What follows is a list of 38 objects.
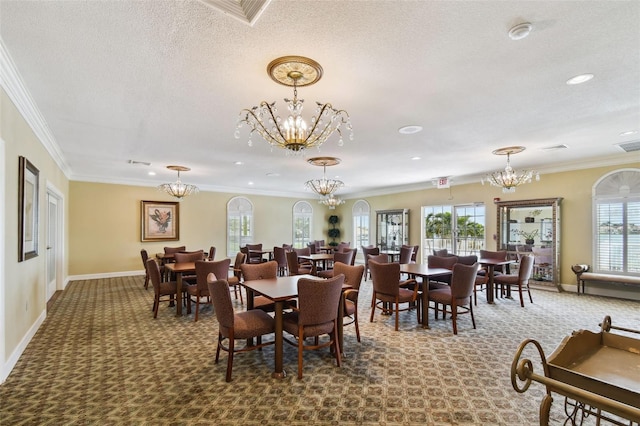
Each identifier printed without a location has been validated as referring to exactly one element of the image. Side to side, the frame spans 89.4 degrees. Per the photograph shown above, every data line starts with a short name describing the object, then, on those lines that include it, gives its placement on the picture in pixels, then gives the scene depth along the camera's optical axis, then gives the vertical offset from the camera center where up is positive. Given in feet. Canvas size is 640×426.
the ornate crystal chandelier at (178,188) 25.25 +2.05
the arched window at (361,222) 39.91 -1.03
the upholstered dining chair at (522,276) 18.96 -3.69
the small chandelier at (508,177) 19.22 +2.33
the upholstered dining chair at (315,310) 10.00 -3.07
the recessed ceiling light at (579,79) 9.95 +4.24
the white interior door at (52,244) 21.01 -2.06
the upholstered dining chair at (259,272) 14.03 -2.55
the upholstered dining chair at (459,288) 14.07 -3.28
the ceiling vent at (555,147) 18.30 +3.83
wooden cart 3.66 -2.10
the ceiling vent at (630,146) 17.58 +3.83
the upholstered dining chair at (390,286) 14.54 -3.35
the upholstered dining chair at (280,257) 27.02 -3.61
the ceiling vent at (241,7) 6.69 +4.38
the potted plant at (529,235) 24.94 -1.67
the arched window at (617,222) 20.39 -0.54
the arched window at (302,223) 40.91 -1.16
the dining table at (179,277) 16.81 -3.31
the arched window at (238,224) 36.06 -1.12
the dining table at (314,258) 23.41 -3.43
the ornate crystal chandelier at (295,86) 9.05 +4.11
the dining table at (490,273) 19.52 -3.65
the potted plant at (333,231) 42.93 -2.29
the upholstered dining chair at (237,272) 18.13 -3.47
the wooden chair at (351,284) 12.61 -2.92
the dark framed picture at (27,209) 11.59 +0.19
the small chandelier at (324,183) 21.55 +2.25
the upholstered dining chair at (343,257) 22.43 -3.00
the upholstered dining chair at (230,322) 9.87 -3.54
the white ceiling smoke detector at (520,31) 7.37 +4.26
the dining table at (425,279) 14.92 -3.04
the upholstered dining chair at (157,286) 16.30 -3.82
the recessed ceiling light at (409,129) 14.84 +3.97
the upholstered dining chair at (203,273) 15.81 -2.96
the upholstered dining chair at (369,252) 27.37 -3.24
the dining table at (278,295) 10.22 -2.76
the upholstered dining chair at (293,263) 21.88 -3.39
